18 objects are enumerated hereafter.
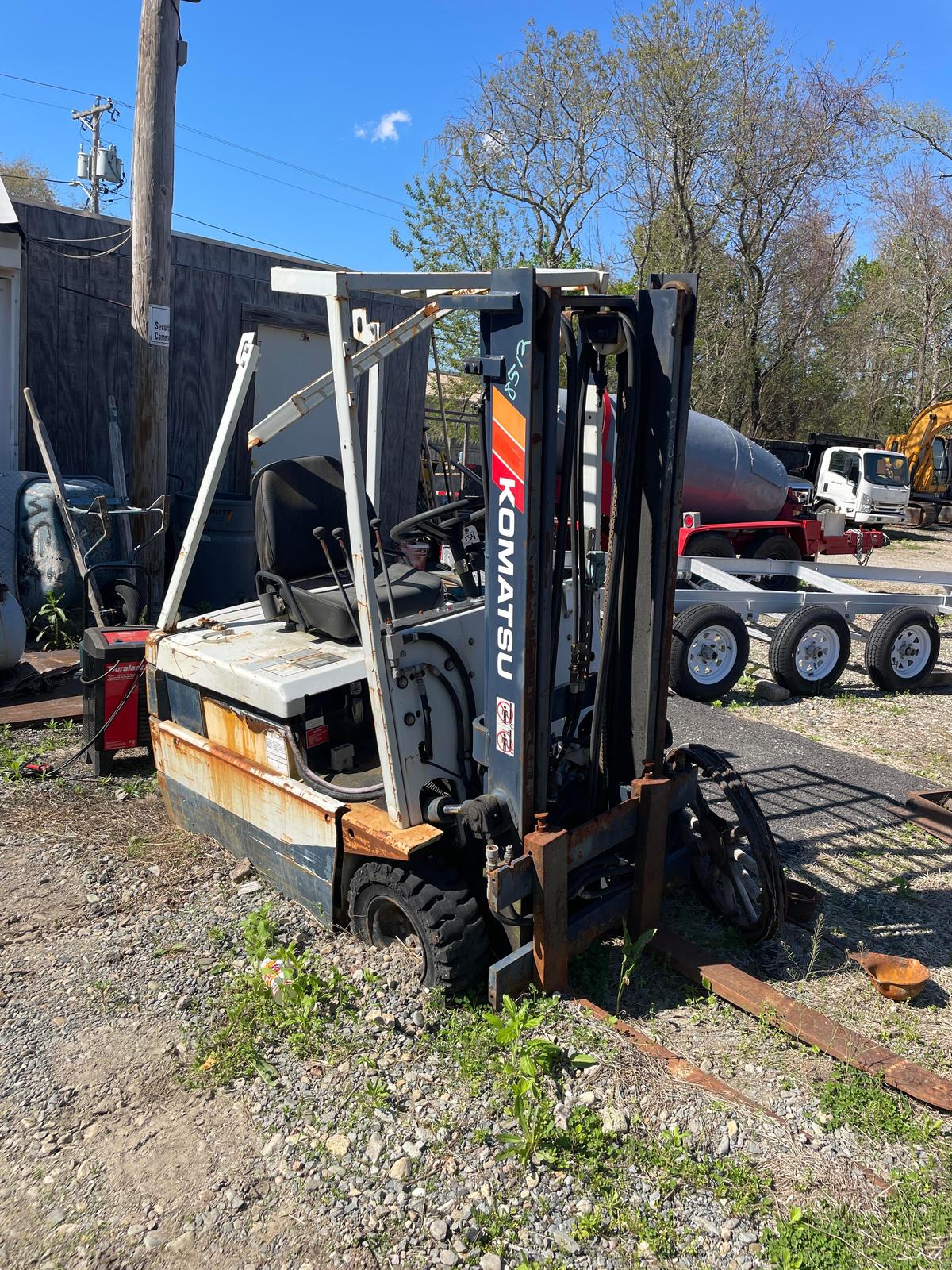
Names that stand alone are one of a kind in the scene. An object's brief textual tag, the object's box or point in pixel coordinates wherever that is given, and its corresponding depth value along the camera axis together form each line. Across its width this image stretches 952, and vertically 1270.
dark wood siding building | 8.91
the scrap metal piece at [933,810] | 5.56
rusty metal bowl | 3.71
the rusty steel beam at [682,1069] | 3.02
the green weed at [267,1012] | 3.18
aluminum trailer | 7.89
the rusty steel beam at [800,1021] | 3.14
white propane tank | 6.44
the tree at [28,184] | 38.52
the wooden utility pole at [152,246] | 7.18
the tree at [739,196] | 24.20
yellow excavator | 27.28
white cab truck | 23.97
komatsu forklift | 3.25
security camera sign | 7.54
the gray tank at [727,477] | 13.18
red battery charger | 5.48
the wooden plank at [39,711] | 6.21
